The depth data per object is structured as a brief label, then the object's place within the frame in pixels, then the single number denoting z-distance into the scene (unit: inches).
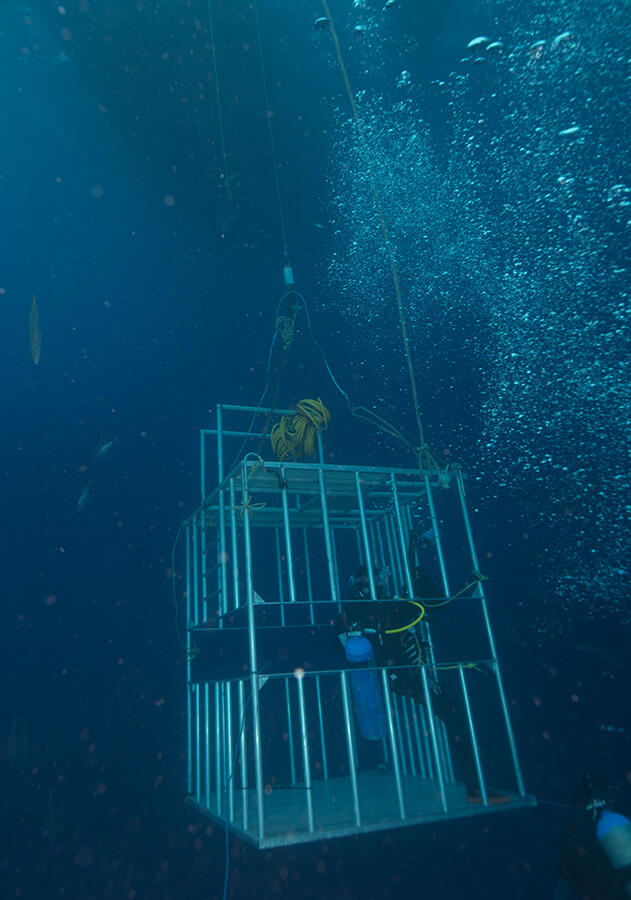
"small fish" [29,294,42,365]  273.9
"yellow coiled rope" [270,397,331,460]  220.1
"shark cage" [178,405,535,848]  171.8
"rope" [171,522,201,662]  235.5
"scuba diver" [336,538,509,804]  194.4
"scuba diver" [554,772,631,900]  119.0
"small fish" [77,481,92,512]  257.8
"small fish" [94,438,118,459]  269.7
